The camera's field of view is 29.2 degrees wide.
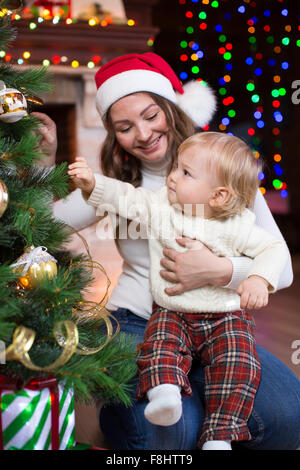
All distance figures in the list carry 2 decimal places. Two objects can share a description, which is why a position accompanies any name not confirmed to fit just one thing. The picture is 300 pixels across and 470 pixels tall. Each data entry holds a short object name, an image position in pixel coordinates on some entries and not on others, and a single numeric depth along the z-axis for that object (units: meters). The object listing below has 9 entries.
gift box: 1.08
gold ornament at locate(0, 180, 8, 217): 1.06
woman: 1.40
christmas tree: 1.07
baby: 1.30
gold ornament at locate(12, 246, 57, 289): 1.14
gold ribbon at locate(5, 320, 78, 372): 1.00
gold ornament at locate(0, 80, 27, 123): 1.14
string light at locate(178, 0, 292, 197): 5.10
